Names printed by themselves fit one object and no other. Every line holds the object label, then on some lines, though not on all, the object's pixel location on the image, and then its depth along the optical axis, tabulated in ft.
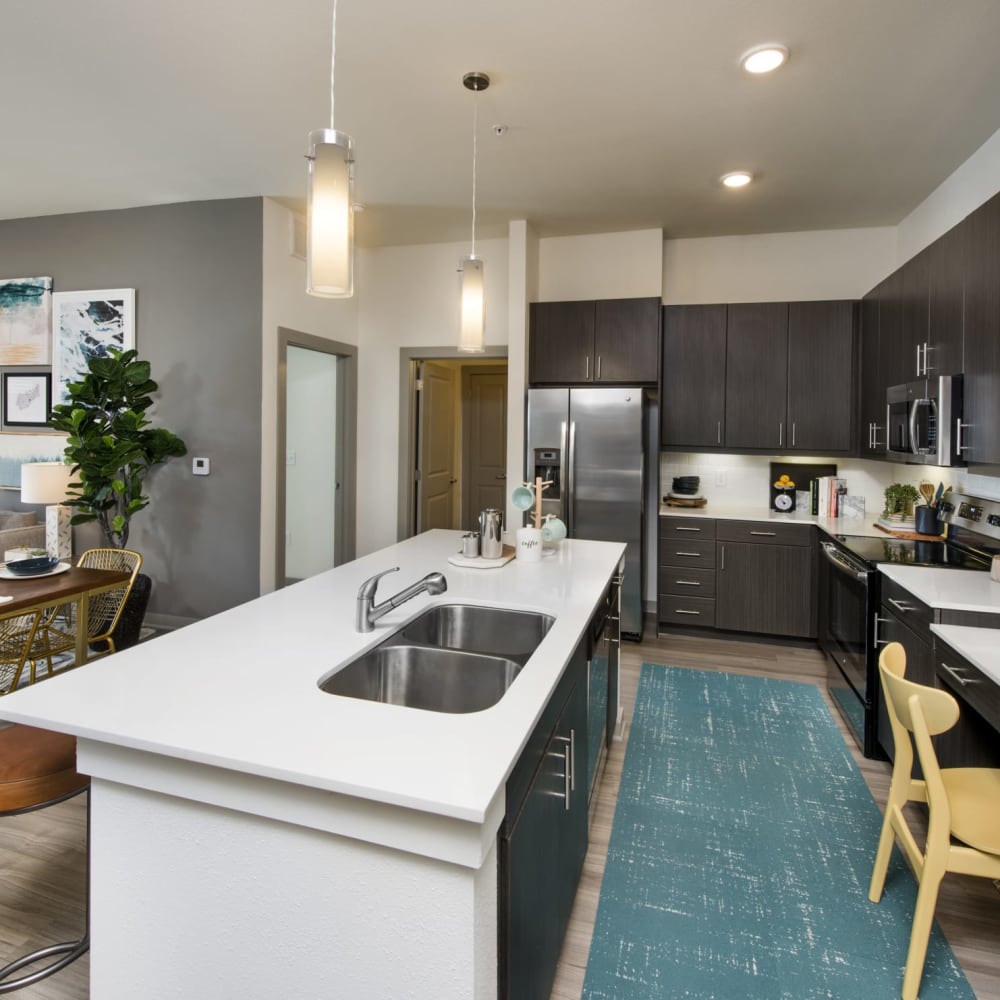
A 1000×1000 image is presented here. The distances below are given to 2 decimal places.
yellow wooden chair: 5.09
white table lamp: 13.53
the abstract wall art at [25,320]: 15.27
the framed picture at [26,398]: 15.56
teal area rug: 5.53
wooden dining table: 8.66
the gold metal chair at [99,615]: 10.49
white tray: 8.41
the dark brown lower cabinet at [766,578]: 13.80
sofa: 14.56
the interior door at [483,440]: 21.95
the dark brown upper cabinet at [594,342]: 14.44
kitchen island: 3.33
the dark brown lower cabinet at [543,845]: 3.88
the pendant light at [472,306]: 8.24
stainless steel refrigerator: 13.92
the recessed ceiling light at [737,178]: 11.67
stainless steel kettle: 8.61
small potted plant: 12.82
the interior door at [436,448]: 17.66
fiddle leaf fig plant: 12.69
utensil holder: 11.33
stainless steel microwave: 8.71
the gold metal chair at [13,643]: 9.31
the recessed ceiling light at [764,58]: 7.97
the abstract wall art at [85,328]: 14.52
